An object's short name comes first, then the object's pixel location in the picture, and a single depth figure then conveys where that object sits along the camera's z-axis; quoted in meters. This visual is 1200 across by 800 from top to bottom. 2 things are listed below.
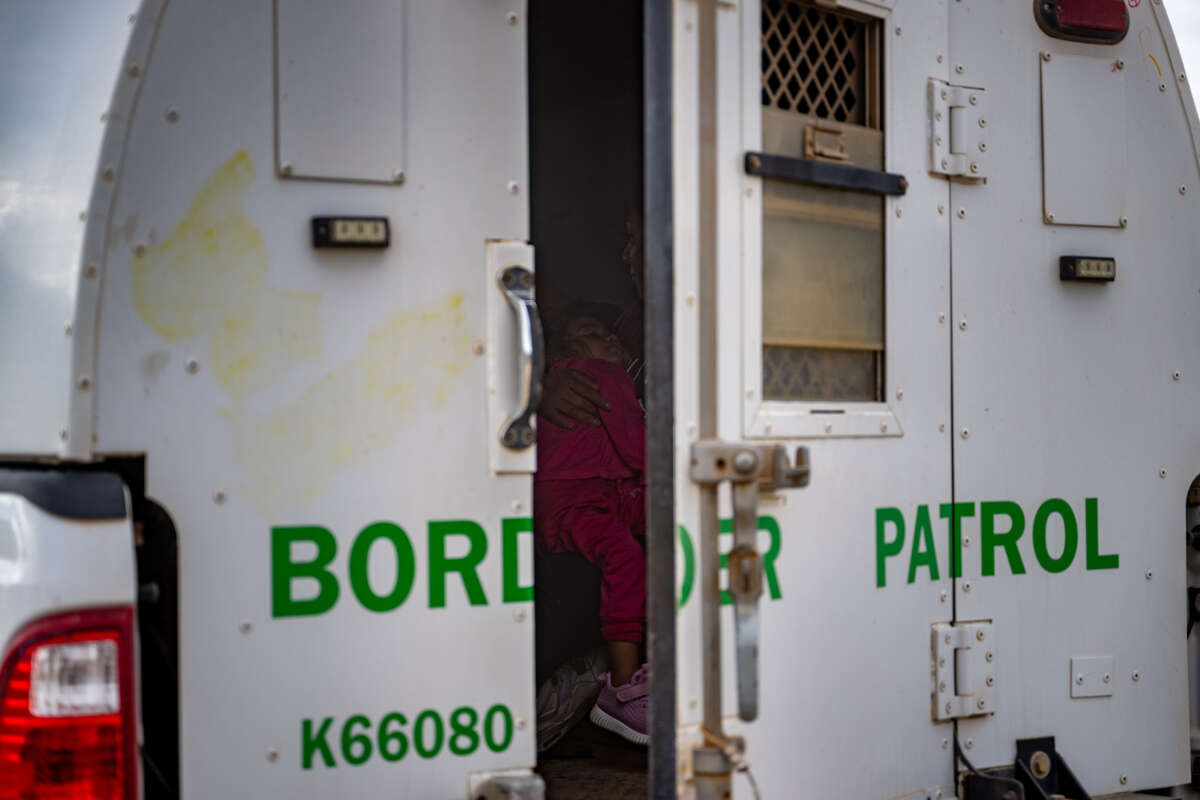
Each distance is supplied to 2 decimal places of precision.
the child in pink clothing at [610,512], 5.53
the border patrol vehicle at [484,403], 4.32
